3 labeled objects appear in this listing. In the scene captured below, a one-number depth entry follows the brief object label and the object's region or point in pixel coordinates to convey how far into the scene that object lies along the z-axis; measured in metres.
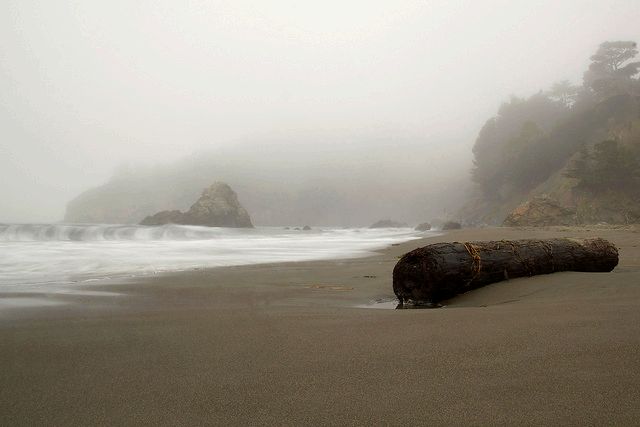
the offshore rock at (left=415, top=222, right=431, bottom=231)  34.53
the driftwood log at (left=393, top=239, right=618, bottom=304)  3.31
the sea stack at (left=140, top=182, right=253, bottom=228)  40.06
